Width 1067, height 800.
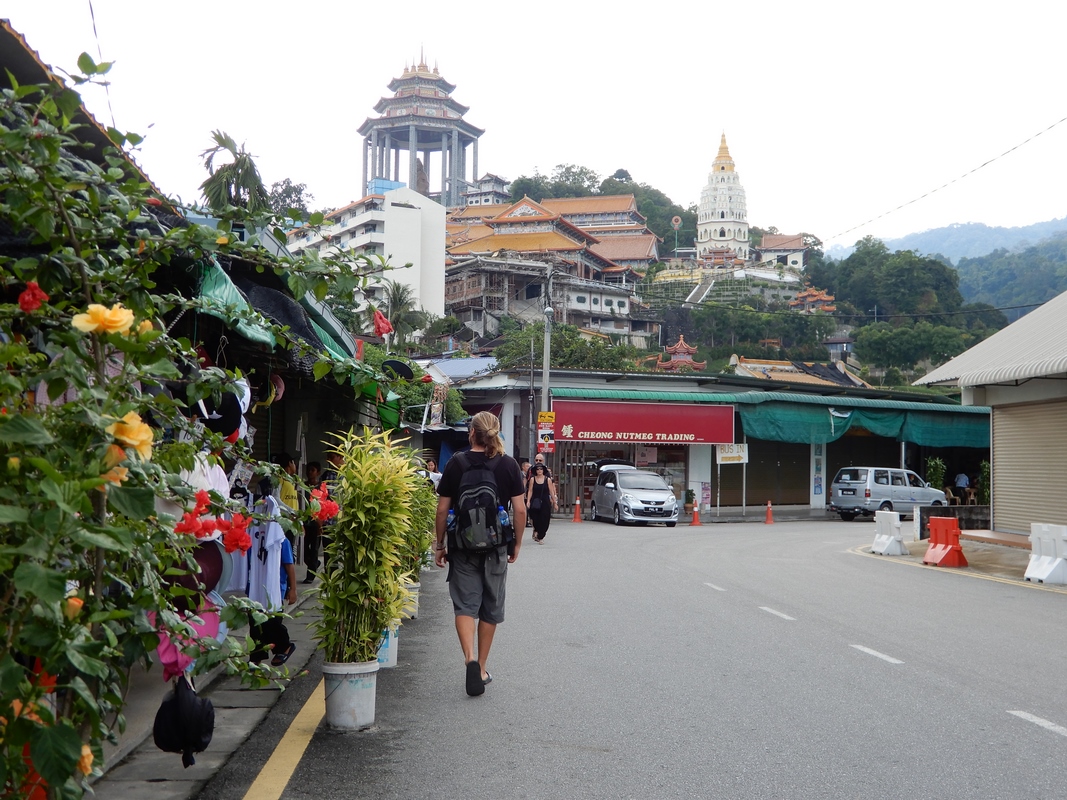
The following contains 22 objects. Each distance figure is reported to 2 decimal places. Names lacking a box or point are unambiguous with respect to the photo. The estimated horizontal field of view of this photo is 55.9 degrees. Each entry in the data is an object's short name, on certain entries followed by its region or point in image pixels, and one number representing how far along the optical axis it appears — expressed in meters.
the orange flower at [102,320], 2.69
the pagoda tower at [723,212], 146.38
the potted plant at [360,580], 5.95
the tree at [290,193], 67.88
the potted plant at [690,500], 35.06
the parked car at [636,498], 28.39
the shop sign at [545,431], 29.95
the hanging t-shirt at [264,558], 8.11
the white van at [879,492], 32.94
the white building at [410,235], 81.94
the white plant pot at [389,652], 7.66
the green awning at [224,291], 6.91
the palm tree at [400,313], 54.87
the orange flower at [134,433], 2.59
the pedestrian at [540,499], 19.36
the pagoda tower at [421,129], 138.12
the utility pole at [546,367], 30.86
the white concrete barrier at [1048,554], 14.80
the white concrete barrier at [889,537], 19.88
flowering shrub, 2.39
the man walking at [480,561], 6.96
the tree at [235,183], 16.81
